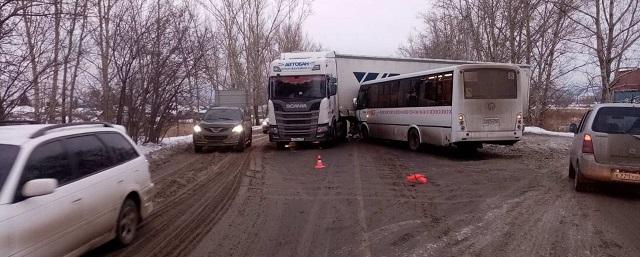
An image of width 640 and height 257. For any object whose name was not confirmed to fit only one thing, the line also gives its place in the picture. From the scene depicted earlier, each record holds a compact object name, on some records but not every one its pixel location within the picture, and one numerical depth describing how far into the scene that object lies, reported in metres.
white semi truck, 19.31
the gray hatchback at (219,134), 18.62
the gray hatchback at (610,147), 8.63
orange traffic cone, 13.61
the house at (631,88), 49.87
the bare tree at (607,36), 26.16
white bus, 14.91
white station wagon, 4.31
